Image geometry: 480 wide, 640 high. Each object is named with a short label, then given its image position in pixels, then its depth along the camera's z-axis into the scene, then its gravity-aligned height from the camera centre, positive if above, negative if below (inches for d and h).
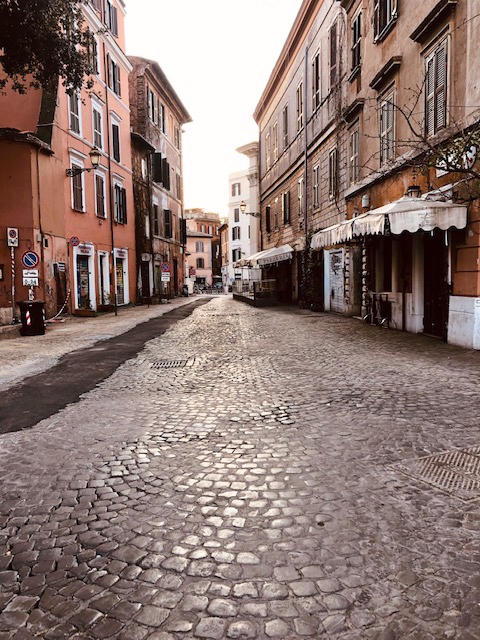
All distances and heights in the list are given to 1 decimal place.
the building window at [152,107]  1227.2 +462.9
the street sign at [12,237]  596.7 +62.2
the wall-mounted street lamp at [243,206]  1167.6 +188.9
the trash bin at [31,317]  515.0 -31.8
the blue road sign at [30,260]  525.7 +29.8
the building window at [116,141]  972.6 +292.7
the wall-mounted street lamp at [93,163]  698.2 +180.0
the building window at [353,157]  609.3 +160.8
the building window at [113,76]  947.3 +420.2
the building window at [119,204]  977.1 +168.0
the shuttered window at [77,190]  773.3 +156.6
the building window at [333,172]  692.1 +160.7
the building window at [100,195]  874.3 +166.2
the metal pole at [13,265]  617.9 +28.9
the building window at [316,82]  780.0 +328.4
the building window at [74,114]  766.5 +276.5
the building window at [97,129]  868.0 +285.4
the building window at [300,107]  893.2 +328.6
